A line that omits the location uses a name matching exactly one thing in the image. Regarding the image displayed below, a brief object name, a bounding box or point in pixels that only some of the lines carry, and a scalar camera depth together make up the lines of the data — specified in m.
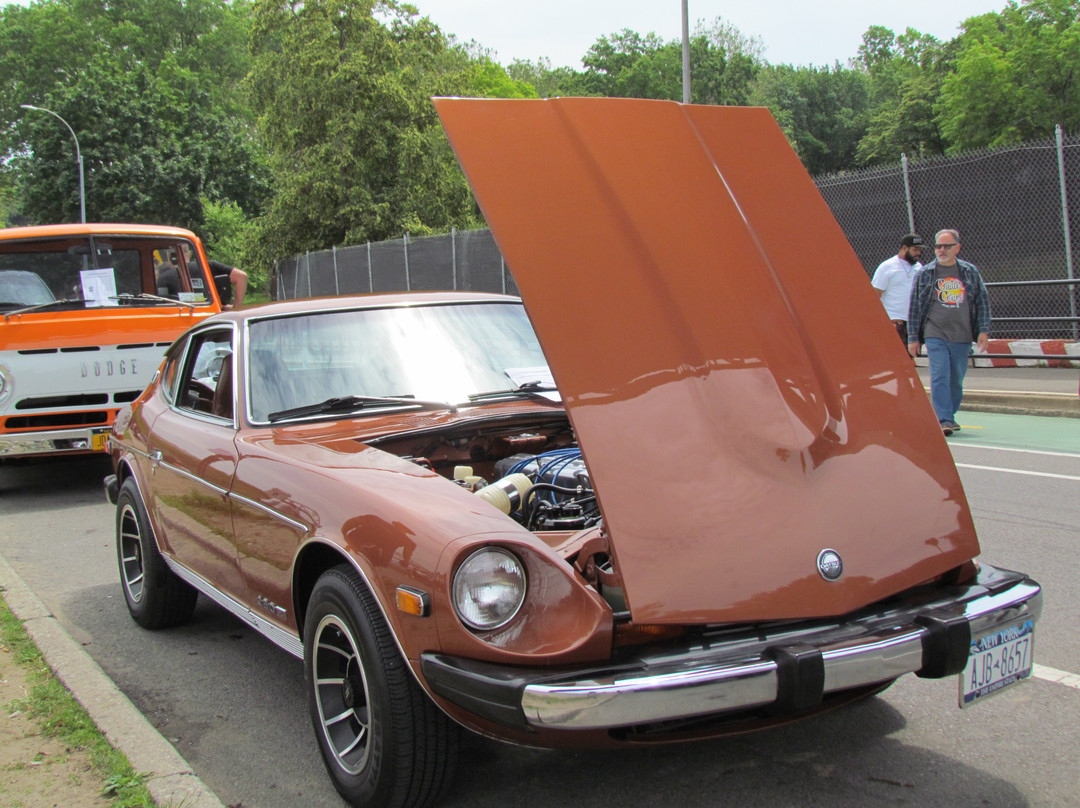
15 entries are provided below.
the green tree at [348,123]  32.22
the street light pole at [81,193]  38.88
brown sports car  2.53
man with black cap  10.88
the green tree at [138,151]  43.62
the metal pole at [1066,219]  12.34
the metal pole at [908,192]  14.09
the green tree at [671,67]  69.06
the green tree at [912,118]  57.53
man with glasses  9.02
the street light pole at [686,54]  20.73
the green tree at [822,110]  68.00
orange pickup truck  8.07
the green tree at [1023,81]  45.62
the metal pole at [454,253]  21.42
